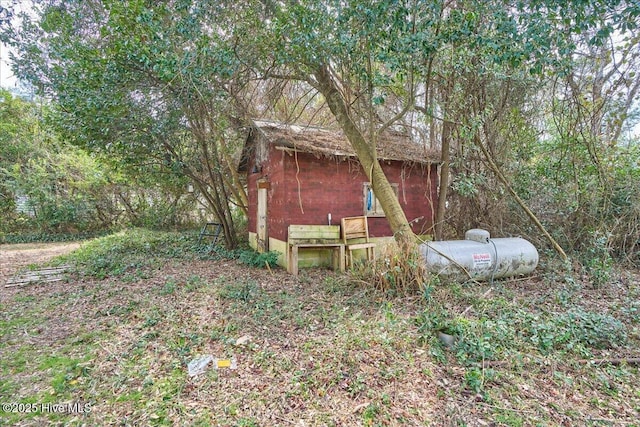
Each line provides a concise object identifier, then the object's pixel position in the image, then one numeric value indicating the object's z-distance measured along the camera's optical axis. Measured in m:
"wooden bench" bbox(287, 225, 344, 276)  6.83
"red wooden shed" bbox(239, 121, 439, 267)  7.15
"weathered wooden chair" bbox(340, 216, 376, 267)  7.27
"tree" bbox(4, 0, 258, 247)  4.45
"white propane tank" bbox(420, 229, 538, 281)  5.07
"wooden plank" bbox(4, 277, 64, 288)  5.78
